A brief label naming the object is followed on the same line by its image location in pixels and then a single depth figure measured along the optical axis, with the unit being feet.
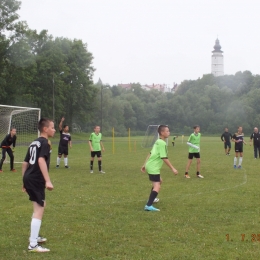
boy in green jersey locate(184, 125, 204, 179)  51.47
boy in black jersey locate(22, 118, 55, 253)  21.29
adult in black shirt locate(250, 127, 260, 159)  85.25
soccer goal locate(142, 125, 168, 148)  140.87
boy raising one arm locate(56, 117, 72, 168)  63.57
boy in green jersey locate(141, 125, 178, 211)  31.17
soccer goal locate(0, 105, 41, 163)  76.48
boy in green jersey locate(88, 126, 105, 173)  57.21
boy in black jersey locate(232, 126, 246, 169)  63.29
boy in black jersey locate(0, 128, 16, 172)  57.93
